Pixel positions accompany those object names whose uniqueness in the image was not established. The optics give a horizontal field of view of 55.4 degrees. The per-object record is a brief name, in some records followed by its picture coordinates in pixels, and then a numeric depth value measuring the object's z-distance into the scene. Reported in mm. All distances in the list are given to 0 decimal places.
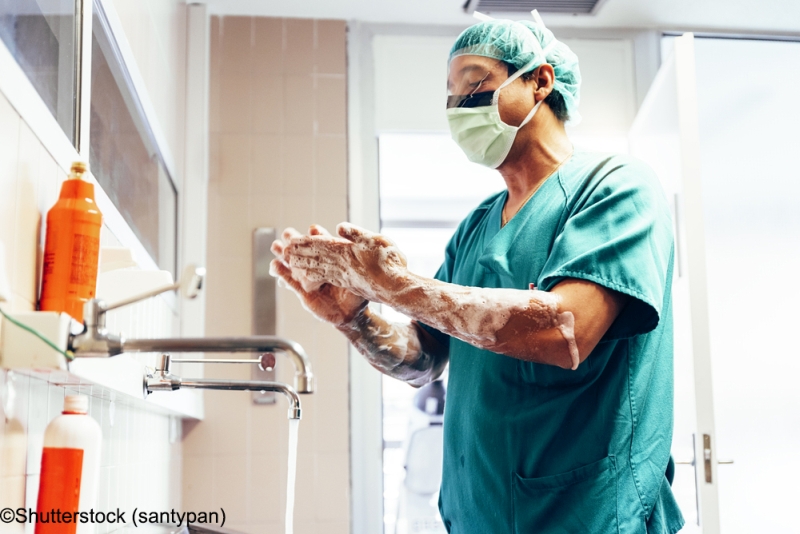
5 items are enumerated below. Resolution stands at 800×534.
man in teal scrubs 1126
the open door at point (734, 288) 2045
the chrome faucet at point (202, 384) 1234
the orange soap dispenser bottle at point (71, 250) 879
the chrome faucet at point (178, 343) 818
